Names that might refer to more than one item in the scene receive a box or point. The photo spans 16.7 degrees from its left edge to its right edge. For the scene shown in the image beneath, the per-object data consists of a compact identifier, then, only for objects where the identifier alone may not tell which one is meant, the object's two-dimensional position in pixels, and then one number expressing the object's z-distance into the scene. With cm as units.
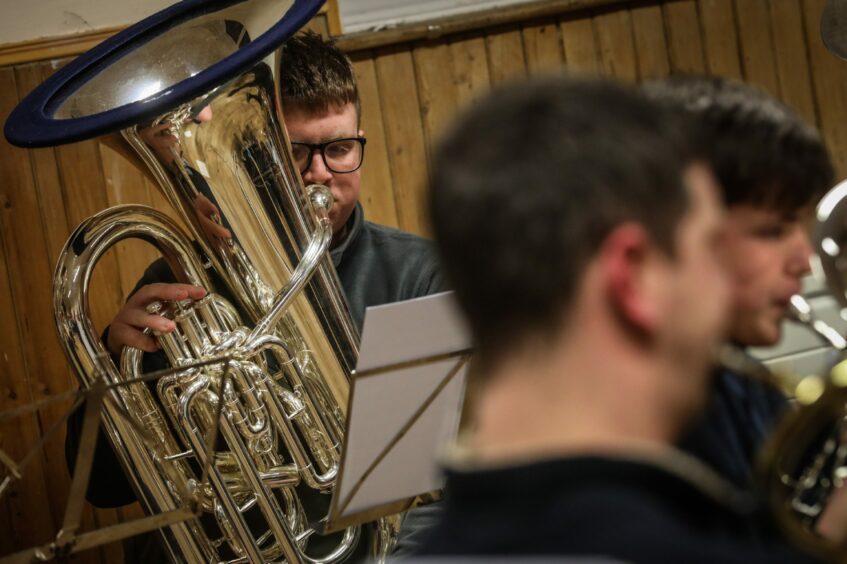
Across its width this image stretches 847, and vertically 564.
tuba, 379
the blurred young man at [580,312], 259
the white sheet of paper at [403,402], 350
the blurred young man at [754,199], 339
